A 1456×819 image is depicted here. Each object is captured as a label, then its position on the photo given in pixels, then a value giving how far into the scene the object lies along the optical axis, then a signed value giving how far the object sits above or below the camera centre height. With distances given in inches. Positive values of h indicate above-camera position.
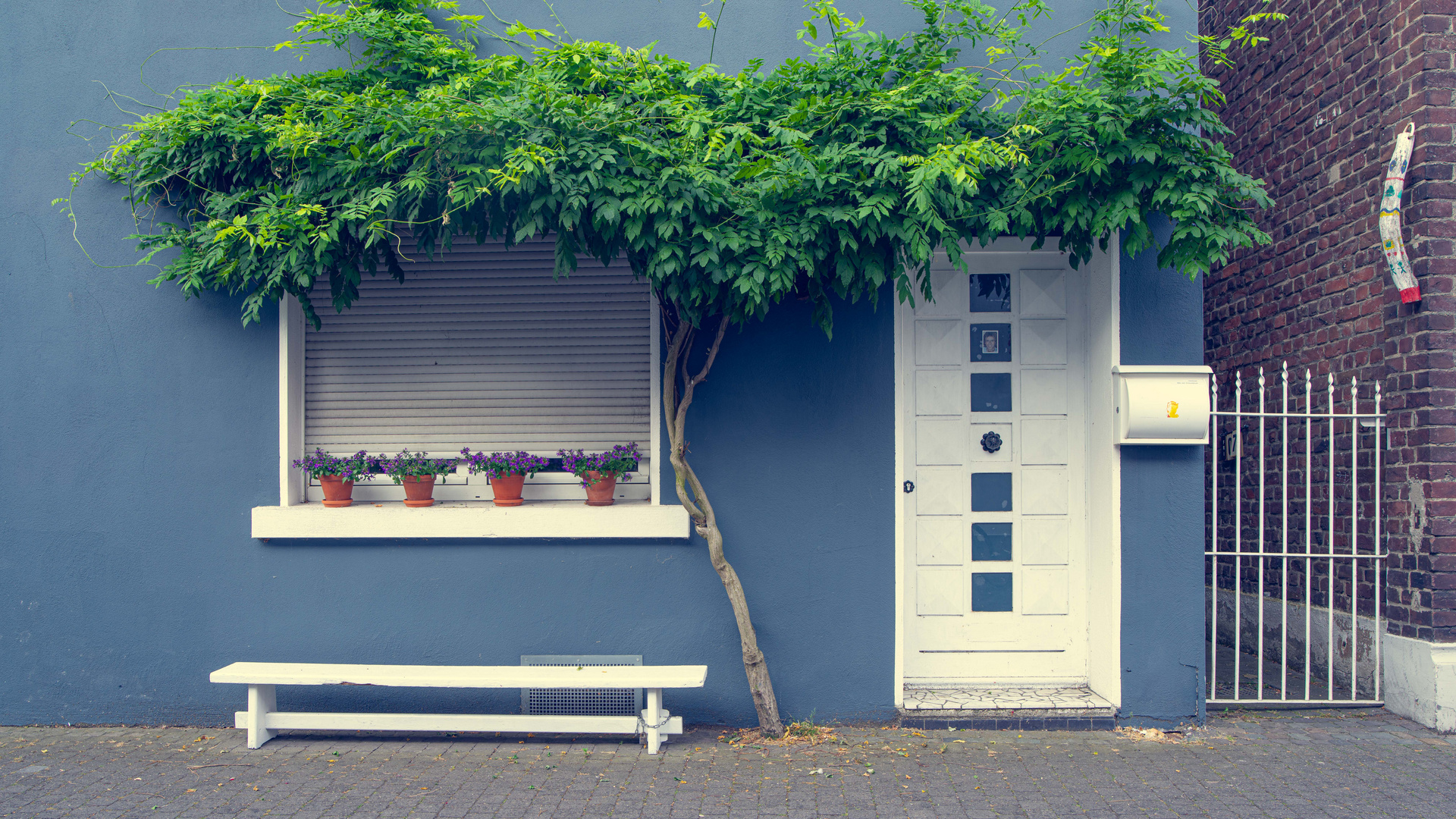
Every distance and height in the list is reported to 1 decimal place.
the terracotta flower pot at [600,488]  191.3 -14.6
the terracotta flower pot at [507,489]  192.1 -14.8
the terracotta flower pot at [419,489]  193.5 -14.9
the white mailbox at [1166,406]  183.6 +3.3
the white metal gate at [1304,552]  198.2 -33.1
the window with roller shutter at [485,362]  199.0 +14.1
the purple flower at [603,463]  191.6 -8.9
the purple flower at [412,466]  193.0 -9.6
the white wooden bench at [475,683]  173.2 -52.3
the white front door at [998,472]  203.2 -11.8
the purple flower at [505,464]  191.6 -9.1
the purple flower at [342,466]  193.5 -9.5
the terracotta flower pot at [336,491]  193.9 -15.2
